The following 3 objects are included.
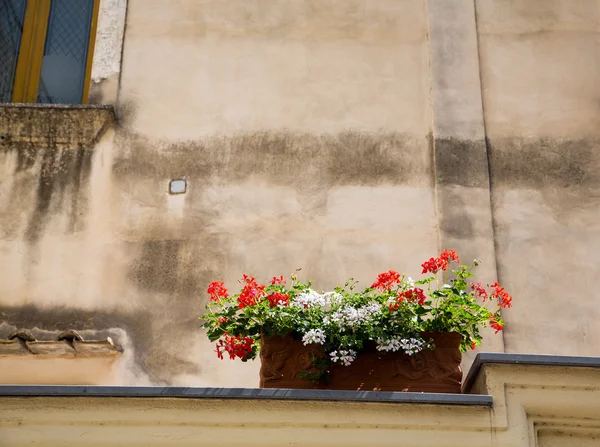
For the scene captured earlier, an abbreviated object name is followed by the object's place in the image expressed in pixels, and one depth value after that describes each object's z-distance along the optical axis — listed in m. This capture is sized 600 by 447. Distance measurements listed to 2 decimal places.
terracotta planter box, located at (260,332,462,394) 4.83
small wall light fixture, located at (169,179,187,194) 7.96
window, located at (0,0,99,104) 8.62
